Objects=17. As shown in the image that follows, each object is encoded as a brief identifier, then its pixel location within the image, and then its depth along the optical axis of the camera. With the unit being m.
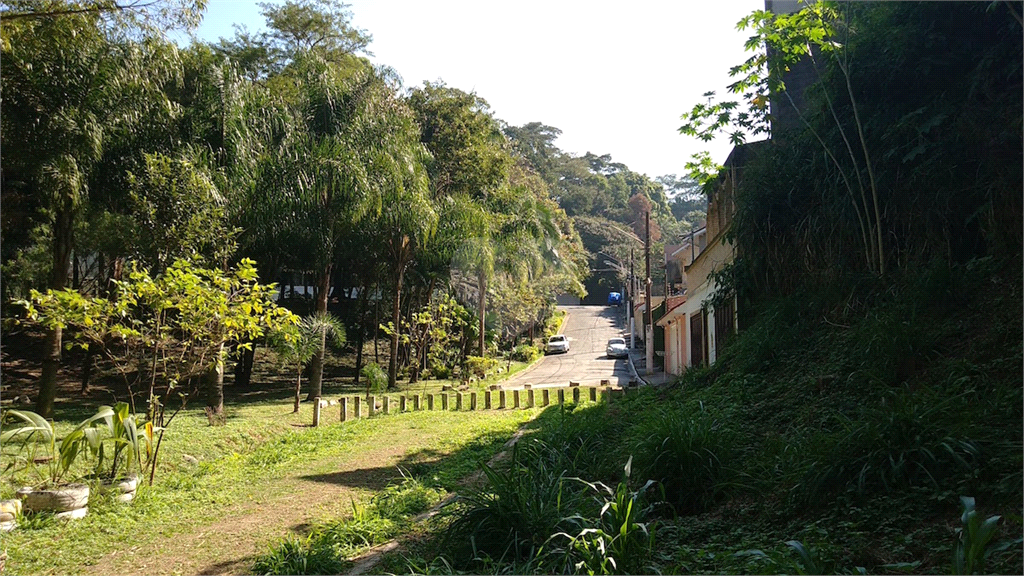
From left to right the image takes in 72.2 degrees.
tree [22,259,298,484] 8.28
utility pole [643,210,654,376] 28.59
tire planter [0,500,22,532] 6.34
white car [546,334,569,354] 41.44
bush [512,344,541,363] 36.38
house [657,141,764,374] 12.95
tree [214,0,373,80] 24.78
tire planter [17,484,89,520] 6.78
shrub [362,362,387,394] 18.31
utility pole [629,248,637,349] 39.03
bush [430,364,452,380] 23.34
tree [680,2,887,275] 8.20
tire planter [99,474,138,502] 7.55
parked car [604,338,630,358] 37.34
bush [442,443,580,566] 4.52
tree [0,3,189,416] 11.05
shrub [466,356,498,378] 23.31
